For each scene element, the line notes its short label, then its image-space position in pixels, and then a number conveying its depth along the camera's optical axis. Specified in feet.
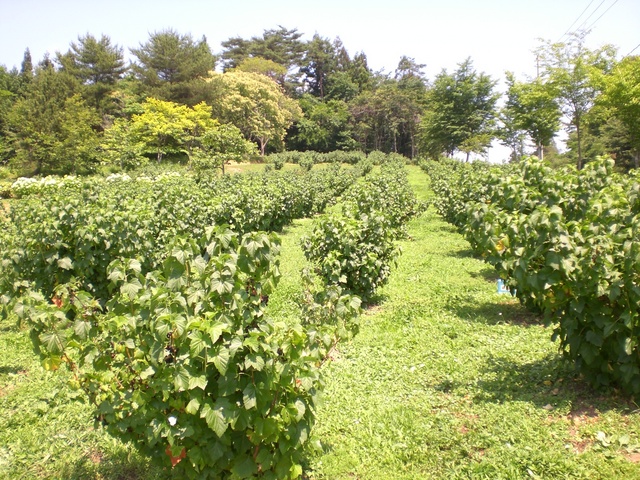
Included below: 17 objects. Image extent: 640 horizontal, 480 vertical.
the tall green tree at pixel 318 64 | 185.47
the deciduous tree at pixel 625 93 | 68.55
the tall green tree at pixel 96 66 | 132.46
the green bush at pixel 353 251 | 20.35
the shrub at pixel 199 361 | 7.55
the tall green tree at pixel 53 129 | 104.99
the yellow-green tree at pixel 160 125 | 110.83
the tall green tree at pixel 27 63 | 168.29
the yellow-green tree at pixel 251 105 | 126.93
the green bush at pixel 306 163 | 115.54
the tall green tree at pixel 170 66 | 127.54
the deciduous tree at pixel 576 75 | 80.69
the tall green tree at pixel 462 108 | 130.21
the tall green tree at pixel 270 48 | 181.06
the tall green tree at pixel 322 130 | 157.69
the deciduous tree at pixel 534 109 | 86.99
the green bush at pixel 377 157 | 128.72
